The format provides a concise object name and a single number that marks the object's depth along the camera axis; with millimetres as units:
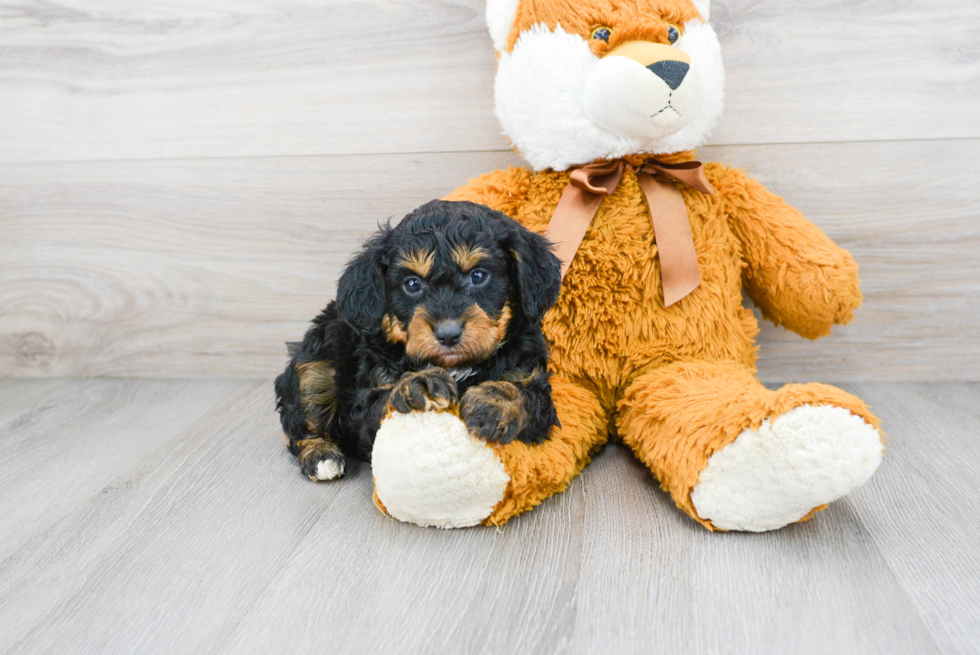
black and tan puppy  534
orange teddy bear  595
